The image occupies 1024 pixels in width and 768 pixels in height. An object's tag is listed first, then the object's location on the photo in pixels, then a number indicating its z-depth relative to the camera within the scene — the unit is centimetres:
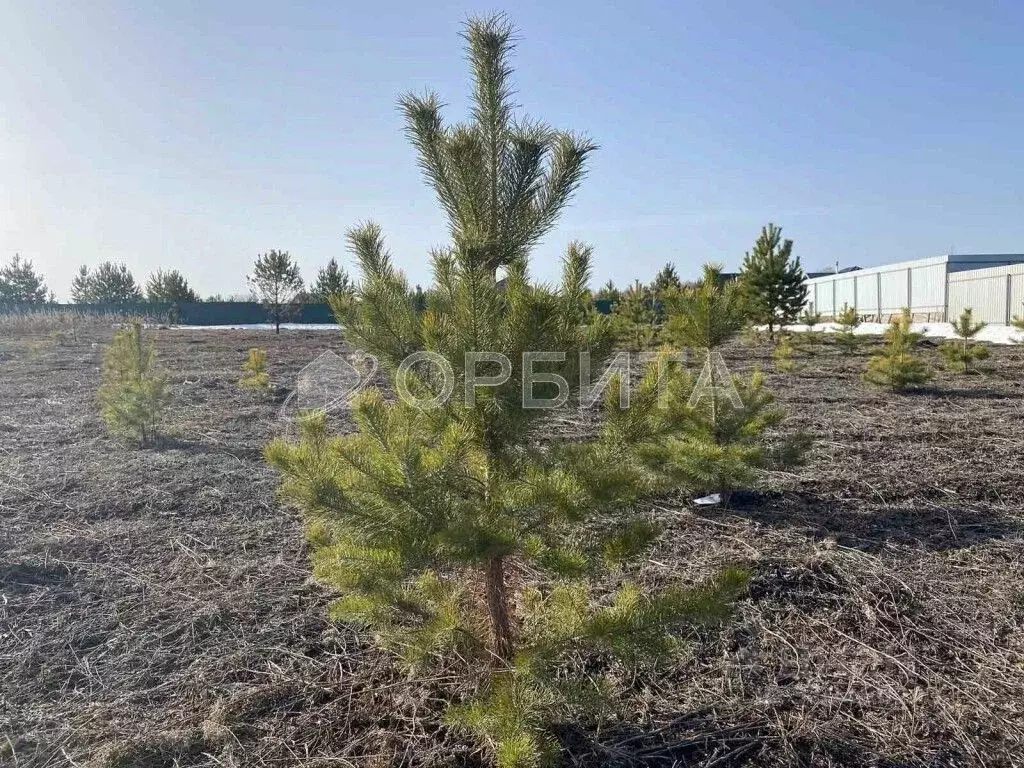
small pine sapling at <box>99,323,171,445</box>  716
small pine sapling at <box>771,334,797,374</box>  1349
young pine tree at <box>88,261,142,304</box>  4878
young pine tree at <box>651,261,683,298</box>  3019
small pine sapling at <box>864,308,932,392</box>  1088
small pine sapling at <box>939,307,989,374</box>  1284
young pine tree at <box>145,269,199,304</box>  4528
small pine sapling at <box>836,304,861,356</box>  1624
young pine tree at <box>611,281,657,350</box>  1672
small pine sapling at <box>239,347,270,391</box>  1020
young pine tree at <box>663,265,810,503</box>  470
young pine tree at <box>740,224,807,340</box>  2134
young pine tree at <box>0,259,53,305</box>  4584
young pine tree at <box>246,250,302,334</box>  3038
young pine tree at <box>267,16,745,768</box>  208
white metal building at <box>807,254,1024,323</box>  2861
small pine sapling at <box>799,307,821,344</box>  1936
